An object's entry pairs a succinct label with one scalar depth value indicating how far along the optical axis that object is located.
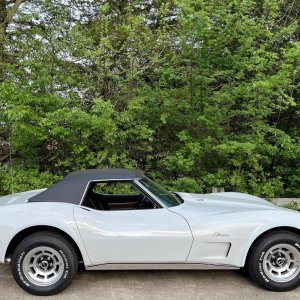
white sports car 3.87
